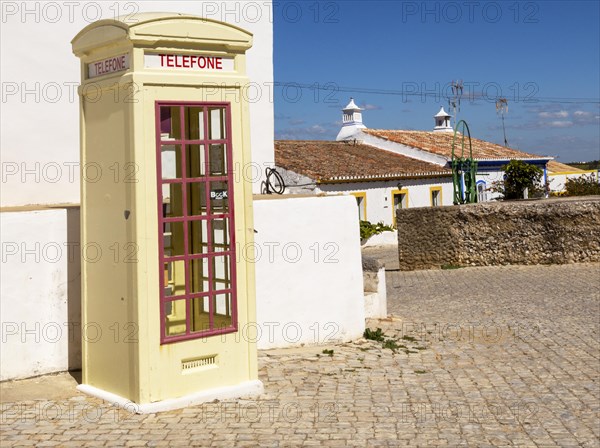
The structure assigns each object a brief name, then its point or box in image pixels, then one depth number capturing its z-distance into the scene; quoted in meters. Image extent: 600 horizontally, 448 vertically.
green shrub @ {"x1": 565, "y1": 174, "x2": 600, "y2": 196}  27.50
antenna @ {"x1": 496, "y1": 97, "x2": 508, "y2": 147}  39.65
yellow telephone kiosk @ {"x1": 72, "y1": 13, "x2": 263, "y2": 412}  5.84
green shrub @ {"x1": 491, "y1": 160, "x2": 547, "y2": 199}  25.92
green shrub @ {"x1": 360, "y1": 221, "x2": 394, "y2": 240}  27.11
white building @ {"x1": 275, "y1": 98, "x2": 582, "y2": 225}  28.31
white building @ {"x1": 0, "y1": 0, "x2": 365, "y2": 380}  8.11
